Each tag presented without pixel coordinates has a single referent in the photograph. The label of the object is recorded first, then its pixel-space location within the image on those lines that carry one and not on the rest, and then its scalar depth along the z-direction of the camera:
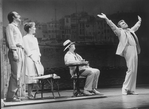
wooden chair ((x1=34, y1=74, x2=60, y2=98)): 7.50
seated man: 8.24
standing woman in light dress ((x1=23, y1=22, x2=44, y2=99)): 7.79
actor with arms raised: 8.51
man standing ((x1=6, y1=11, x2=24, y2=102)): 7.24
